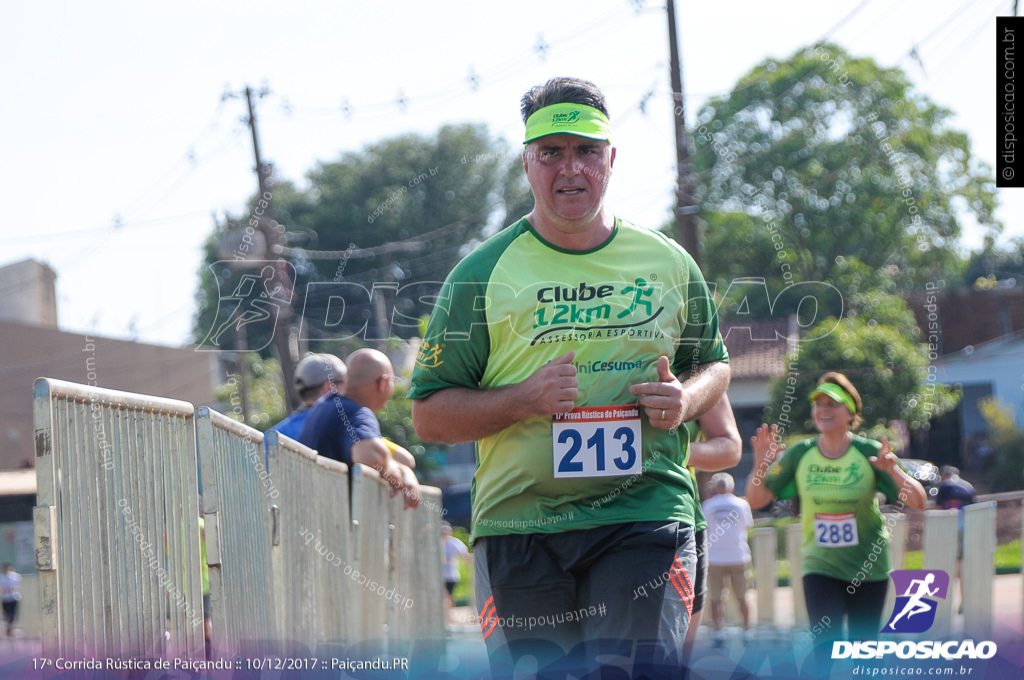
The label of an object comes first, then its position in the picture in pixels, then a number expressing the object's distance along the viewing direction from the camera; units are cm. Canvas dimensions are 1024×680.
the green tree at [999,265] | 6423
